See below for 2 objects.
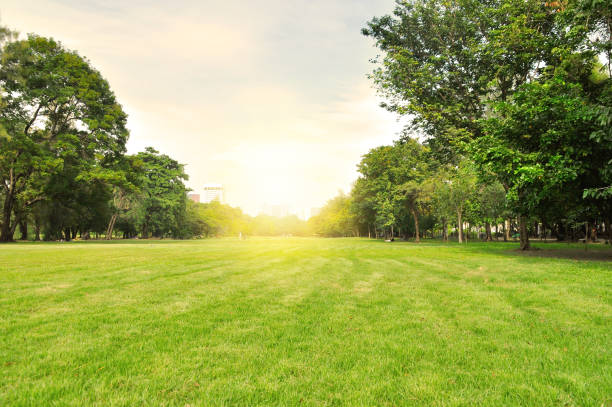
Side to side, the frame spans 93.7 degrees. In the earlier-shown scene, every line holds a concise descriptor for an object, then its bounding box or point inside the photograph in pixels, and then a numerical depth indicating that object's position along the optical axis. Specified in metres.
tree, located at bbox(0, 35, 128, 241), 27.38
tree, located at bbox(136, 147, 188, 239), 47.47
